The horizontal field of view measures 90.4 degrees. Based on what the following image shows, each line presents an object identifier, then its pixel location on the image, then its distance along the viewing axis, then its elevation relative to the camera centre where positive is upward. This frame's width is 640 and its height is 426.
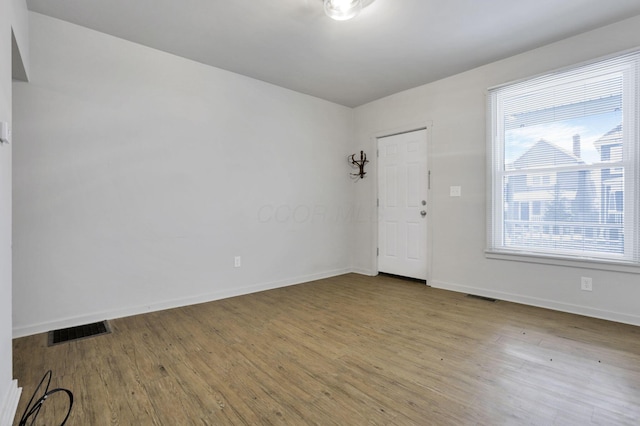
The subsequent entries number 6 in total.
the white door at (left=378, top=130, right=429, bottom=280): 4.22 +0.06
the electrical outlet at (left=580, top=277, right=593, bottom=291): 2.90 -0.70
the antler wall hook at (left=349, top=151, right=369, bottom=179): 4.88 +0.72
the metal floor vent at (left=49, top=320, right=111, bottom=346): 2.44 -0.98
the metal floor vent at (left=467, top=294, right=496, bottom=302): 3.43 -0.99
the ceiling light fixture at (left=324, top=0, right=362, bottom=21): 2.29 +1.46
